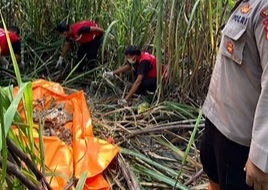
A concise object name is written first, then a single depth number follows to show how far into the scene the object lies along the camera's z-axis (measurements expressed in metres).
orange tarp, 2.17
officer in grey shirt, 1.11
